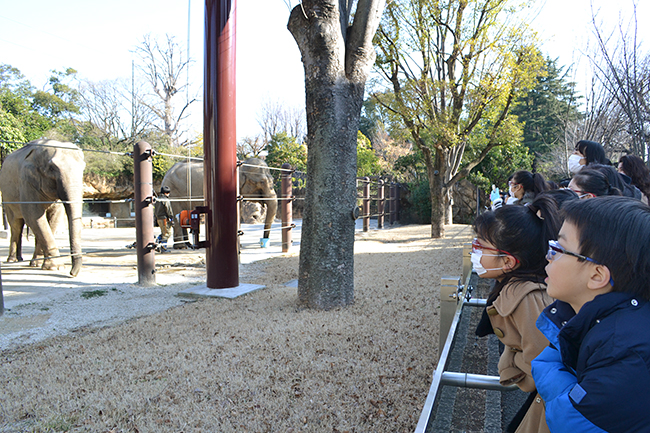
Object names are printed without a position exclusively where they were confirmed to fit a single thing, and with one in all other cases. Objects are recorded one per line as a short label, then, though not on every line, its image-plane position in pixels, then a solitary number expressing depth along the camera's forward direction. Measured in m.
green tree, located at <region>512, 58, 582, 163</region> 29.97
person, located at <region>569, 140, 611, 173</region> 4.08
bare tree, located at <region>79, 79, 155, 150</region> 26.88
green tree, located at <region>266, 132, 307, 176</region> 24.00
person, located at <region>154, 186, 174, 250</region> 10.59
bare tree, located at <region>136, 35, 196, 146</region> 29.59
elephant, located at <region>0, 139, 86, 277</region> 6.46
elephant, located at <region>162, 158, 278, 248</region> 10.68
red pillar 5.60
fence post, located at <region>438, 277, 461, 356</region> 2.71
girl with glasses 1.63
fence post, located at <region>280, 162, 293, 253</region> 9.63
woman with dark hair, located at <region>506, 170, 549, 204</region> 4.73
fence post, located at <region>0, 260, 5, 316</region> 4.41
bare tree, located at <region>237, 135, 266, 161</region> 30.39
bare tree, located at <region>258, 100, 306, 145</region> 34.32
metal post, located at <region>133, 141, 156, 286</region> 5.80
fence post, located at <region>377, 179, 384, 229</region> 17.68
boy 0.91
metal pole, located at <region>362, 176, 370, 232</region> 15.55
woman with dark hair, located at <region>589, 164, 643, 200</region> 3.23
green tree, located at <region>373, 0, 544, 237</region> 10.59
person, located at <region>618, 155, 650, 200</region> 3.84
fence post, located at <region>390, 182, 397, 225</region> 19.96
